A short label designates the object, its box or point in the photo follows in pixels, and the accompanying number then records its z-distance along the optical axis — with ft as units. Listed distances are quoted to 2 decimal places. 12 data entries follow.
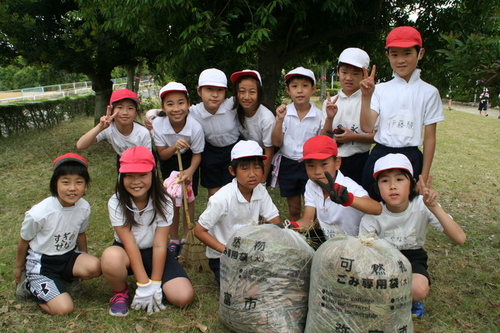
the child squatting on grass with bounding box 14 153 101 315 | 9.10
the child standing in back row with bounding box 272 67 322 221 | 11.12
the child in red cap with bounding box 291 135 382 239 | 8.72
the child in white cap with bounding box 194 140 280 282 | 9.47
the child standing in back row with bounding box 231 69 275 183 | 11.34
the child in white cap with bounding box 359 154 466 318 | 8.30
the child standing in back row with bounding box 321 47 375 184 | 10.55
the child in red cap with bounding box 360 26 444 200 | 9.41
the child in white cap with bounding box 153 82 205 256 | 11.32
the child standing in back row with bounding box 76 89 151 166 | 10.97
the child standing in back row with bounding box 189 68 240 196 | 11.42
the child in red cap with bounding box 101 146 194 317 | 9.05
